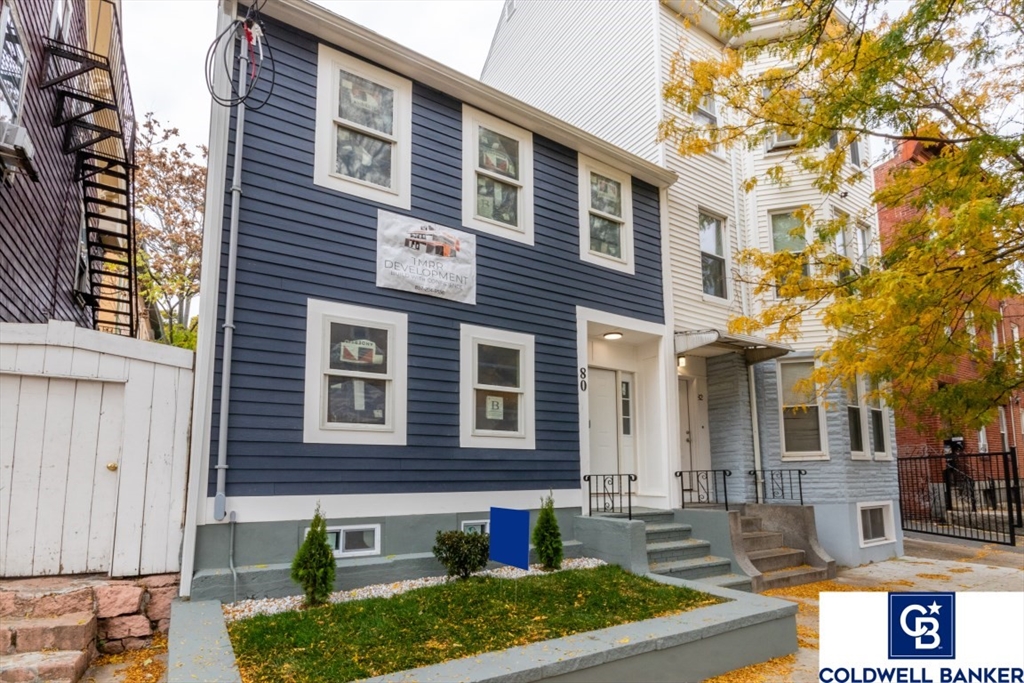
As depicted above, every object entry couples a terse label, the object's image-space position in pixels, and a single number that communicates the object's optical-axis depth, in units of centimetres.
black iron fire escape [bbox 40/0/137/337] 816
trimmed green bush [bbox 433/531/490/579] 646
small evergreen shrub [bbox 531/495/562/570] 709
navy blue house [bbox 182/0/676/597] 602
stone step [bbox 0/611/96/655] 445
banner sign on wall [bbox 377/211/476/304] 711
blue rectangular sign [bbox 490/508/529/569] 574
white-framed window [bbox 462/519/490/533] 720
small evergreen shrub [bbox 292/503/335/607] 553
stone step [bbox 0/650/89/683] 410
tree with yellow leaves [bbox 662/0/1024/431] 599
